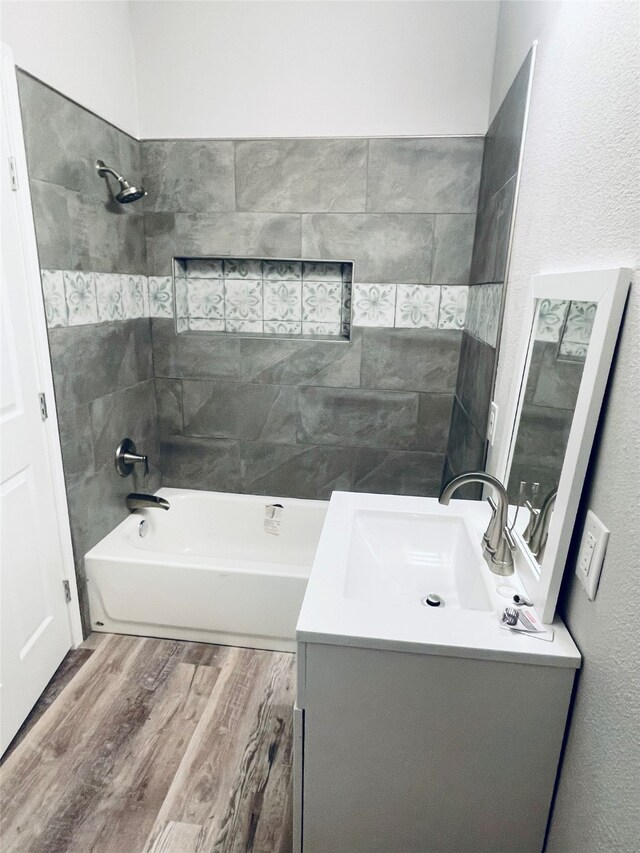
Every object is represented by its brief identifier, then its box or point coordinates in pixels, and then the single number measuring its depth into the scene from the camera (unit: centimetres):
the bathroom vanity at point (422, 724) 99
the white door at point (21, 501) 162
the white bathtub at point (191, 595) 206
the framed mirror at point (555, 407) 88
